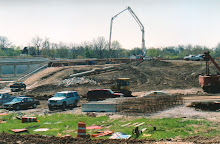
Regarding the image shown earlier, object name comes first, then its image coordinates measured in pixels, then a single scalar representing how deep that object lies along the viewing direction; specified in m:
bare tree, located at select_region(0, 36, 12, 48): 166.88
